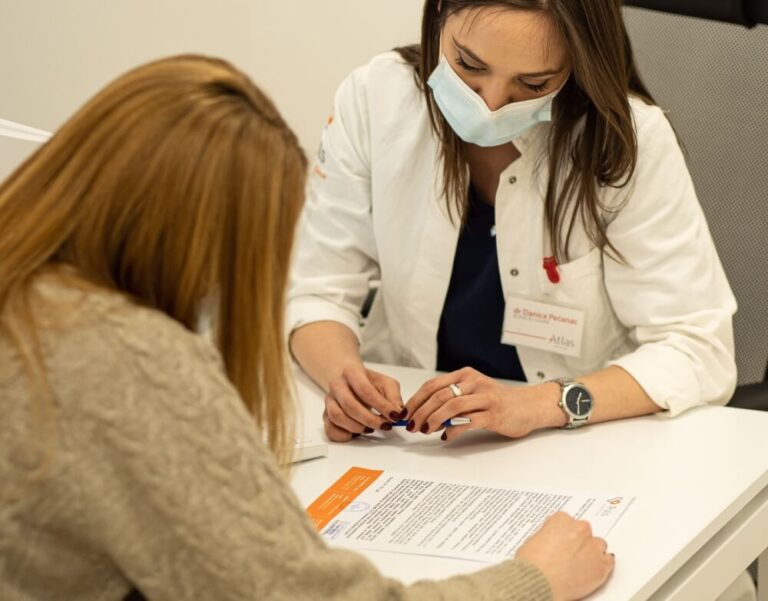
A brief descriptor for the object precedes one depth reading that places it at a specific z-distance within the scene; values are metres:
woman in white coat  2.06
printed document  1.78
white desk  1.77
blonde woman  1.42
